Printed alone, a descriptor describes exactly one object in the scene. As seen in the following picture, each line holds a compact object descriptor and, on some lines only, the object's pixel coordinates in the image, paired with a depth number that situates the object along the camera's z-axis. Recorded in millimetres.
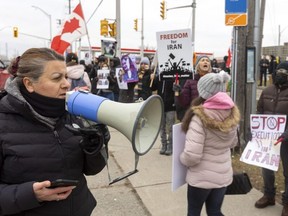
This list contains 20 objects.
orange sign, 5625
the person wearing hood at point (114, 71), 9417
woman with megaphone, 1628
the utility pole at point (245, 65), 5836
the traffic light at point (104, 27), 19781
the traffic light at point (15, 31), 33281
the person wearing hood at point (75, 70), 5070
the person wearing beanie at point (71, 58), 7084
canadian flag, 7301
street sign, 5555
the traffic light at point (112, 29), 19328
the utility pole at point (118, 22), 14305
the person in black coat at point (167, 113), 6016
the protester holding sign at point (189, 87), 4812
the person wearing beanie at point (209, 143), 2613
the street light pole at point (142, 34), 36656
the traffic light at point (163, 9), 24531
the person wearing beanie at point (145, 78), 6938
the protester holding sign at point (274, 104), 3900
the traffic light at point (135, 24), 31172
